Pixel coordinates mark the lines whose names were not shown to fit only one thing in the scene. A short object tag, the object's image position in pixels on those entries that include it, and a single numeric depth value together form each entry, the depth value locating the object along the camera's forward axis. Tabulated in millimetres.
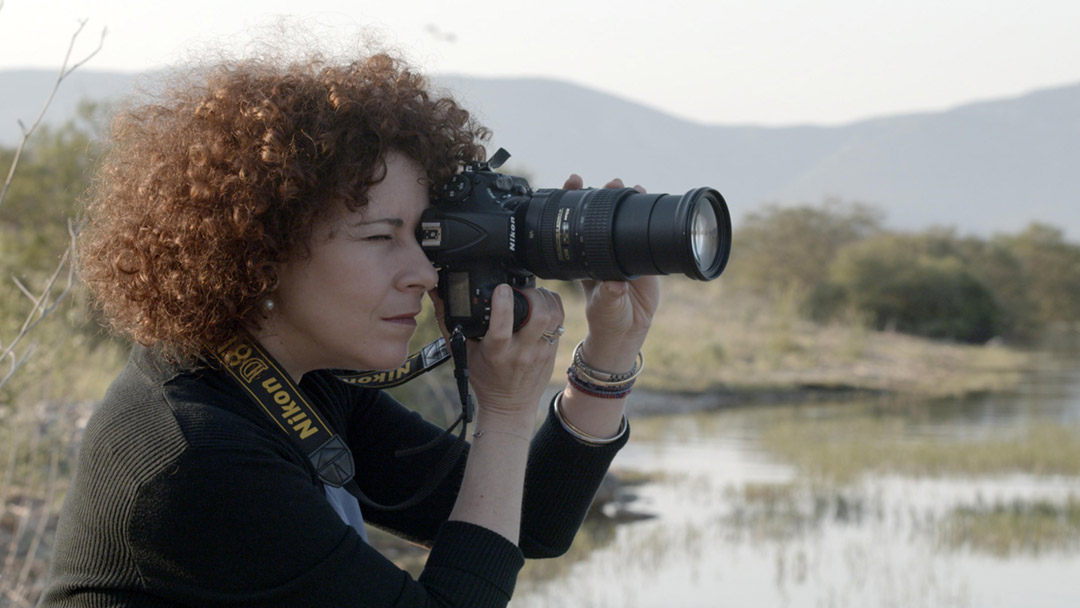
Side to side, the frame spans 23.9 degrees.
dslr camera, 2165
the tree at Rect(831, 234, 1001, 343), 20931
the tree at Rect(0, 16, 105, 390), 2165
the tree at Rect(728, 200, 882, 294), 26185
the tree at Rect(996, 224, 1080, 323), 24888
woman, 1931
